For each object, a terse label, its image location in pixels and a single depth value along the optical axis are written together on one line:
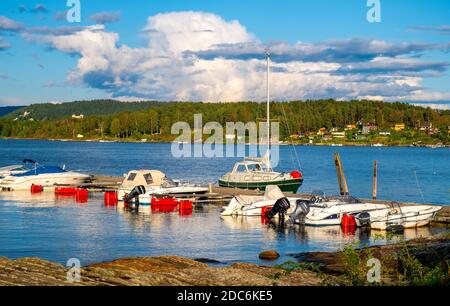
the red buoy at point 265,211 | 36.41
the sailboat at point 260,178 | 49.62
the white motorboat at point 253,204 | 36.97
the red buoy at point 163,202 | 41.77
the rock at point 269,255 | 24.36
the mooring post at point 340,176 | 43.38
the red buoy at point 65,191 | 50.78
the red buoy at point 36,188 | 52.38
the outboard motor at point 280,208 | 35.53
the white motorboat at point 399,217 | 31.95
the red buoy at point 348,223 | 32.22
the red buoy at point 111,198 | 44.46
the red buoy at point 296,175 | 50.47
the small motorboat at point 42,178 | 53.50
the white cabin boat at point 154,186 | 43.31
